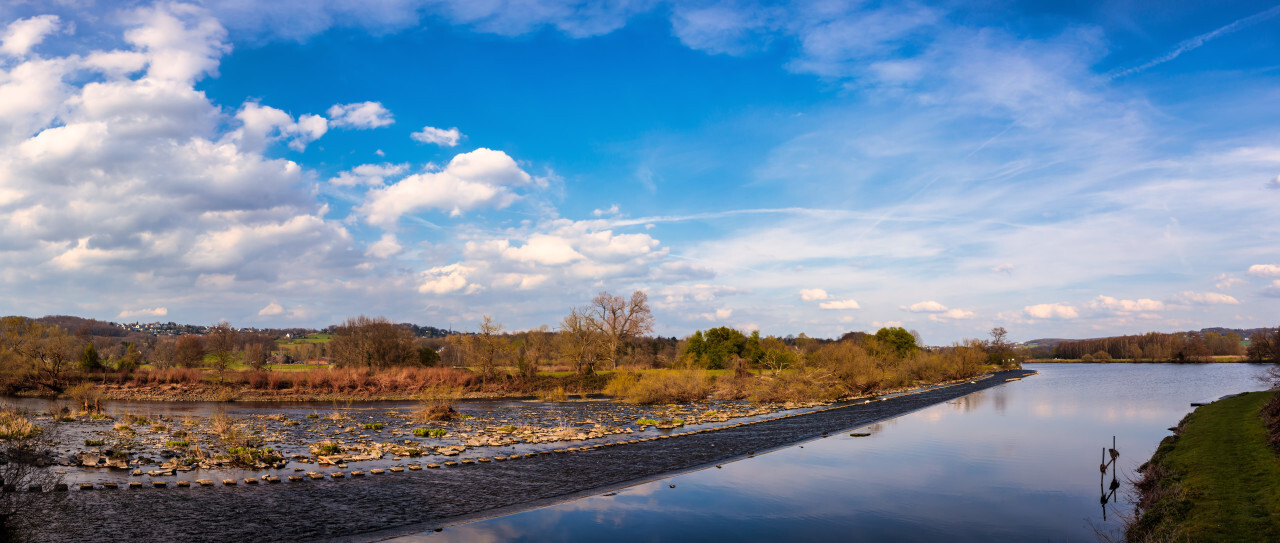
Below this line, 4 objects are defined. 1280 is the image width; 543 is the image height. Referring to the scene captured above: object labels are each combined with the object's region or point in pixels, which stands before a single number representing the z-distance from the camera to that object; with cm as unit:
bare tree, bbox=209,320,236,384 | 6391
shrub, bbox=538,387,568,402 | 5752
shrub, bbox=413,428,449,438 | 3055
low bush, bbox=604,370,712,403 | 5175
